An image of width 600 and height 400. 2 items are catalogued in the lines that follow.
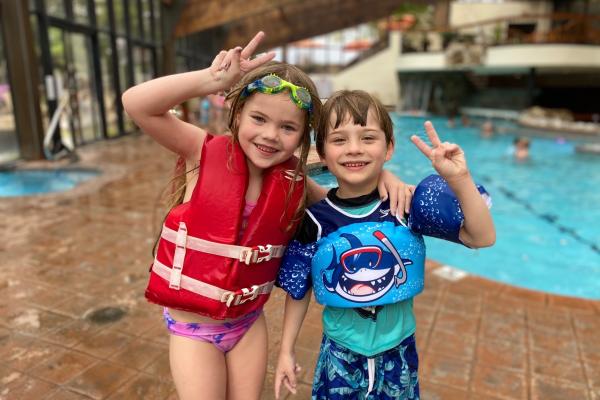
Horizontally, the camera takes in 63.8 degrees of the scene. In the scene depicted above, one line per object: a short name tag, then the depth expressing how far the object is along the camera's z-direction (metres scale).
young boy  1.46
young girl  1.44
